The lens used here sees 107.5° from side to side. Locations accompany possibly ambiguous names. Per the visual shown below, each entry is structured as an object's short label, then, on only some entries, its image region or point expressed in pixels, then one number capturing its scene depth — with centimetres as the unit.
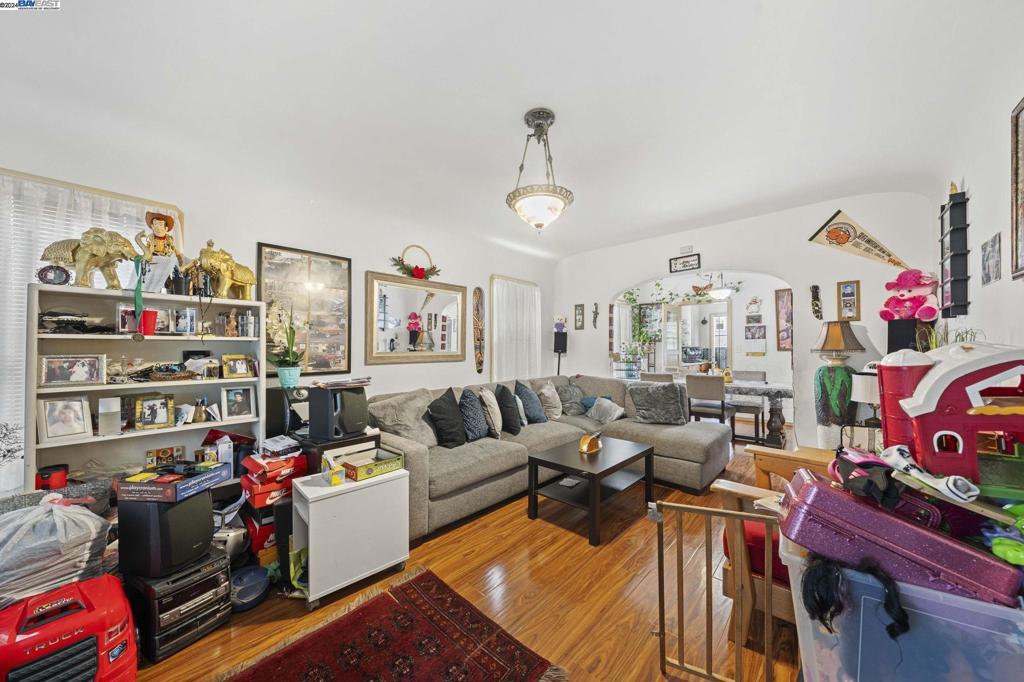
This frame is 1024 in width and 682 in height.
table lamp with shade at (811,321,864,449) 292
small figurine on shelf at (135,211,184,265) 213
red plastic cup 202
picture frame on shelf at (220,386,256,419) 232
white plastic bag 131
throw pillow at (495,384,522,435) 351
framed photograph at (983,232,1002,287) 158
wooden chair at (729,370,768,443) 437
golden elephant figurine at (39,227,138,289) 187
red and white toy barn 70
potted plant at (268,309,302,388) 258
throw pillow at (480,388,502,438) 343
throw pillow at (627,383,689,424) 367
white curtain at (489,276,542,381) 455
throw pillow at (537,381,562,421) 411
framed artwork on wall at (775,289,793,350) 544
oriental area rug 146
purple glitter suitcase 59
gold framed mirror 340
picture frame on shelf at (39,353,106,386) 177
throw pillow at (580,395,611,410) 431
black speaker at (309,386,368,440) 224
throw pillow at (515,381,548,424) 383
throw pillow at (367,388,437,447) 286
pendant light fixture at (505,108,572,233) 197
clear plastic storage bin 57
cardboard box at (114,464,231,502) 161
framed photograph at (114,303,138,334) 198
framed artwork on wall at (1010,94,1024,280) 136
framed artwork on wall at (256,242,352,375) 279
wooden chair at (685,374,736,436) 432
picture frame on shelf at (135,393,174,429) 204
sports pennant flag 313
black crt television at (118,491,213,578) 158
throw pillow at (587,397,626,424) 402
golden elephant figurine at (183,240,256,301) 225
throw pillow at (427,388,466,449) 307
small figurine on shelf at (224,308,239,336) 241
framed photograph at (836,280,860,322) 326
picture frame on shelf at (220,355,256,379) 232
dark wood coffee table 242
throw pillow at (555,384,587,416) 434
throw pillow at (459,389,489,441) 323
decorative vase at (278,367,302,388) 258
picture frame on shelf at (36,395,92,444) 175
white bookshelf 171
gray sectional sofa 243
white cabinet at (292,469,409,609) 183
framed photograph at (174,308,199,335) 217
